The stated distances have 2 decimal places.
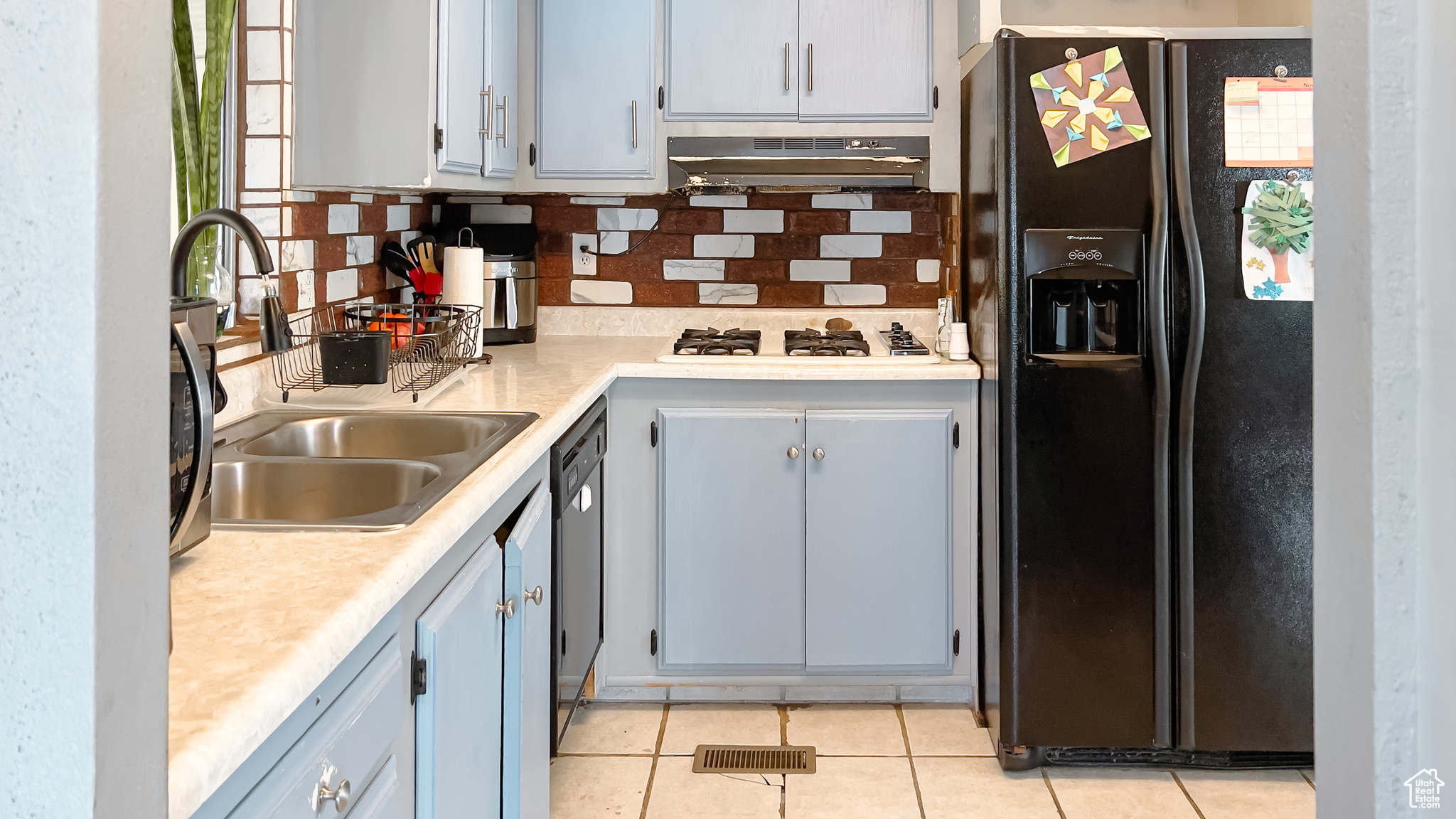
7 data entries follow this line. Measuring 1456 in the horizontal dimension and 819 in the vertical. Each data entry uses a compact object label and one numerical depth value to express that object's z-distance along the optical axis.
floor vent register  2.66
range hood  3.08
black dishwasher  2.30
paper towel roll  2.98
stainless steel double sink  1.51
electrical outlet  3.57
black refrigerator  2.49
